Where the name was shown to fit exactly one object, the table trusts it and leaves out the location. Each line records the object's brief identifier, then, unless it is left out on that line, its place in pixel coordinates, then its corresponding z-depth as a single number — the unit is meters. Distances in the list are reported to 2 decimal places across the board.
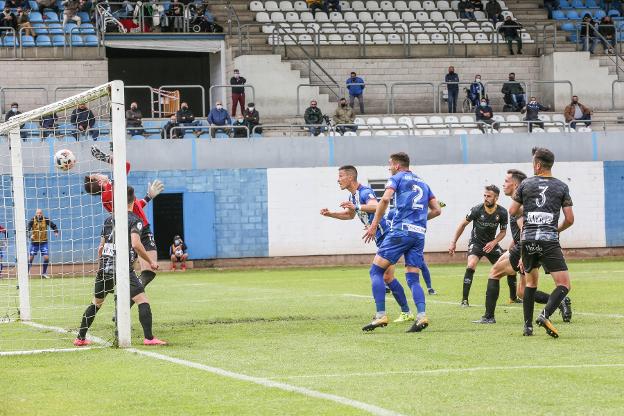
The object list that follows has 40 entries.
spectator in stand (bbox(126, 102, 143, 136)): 36.90
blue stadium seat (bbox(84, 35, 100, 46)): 41.69
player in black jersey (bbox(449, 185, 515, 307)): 19.20
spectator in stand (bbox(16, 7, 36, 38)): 41.06
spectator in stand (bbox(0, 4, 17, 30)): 41.25
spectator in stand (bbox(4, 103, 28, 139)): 36.84
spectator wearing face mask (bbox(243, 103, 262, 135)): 38.22
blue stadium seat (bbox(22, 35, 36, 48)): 40.97
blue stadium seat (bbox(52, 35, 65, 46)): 41.31
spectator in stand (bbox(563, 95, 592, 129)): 41.44
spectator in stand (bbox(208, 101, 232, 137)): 37.84
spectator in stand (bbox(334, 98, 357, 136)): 39.53
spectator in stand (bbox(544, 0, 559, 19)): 48.41
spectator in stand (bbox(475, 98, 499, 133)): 40.22
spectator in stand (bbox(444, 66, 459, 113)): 42.31
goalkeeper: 13.62
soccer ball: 15.60
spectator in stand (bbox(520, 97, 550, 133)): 40.47
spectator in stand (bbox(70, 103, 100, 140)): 30.00
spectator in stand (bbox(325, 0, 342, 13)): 46.31
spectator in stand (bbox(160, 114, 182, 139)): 36.94
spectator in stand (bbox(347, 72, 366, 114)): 41.56
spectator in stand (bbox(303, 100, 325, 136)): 39.00
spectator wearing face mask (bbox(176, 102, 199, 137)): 37.66
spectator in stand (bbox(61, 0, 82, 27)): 42.11
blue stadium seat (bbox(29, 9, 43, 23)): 42.03
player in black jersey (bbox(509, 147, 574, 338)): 13.25
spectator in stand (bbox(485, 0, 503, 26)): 47.16
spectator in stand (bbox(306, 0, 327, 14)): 46.08
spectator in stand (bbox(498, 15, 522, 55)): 45.34
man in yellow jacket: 31.08
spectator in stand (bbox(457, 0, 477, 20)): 47.34
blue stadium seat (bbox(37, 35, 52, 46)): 41.16
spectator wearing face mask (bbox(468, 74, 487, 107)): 42.19
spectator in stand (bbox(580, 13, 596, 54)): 45.16
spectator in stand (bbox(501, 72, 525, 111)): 42.84
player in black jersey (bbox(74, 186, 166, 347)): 13.56
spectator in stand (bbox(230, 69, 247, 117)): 40.75
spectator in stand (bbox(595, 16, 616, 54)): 45.78
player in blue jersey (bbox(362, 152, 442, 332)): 14.60
